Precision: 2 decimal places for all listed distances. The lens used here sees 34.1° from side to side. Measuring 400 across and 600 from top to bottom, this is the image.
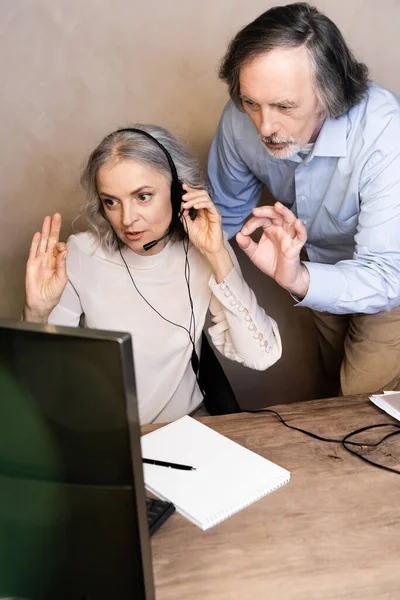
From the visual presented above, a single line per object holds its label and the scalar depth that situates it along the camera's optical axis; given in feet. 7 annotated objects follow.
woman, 5.62
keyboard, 3.56
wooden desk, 3.17
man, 5.34
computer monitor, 2.13
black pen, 4.05
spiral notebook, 3.71
